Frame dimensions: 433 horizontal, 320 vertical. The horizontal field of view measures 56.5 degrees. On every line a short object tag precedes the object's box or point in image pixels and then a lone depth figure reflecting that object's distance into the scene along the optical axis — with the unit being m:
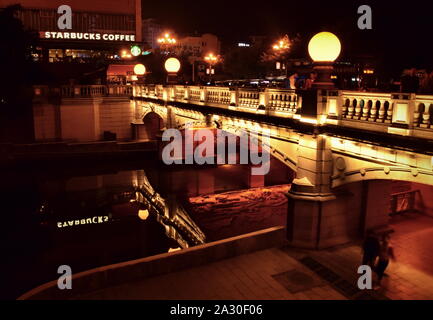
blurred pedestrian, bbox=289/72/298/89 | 16.70
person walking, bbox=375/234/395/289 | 10.72
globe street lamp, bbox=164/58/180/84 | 24.43
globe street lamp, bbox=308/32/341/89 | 11.46
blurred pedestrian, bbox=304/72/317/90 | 14.47
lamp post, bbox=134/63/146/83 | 35.16
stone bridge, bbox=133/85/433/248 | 9.45
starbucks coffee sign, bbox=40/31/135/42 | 42.08
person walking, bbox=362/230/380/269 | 10.81
